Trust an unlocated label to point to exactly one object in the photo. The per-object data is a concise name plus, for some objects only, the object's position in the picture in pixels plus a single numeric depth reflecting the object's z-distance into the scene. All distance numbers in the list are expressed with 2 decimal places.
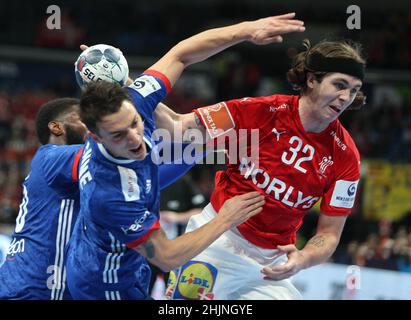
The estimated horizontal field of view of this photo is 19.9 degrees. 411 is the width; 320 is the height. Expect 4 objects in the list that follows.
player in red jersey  7.49
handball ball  7.27
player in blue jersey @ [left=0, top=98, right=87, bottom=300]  7.55
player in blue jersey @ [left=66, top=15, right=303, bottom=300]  6.43
